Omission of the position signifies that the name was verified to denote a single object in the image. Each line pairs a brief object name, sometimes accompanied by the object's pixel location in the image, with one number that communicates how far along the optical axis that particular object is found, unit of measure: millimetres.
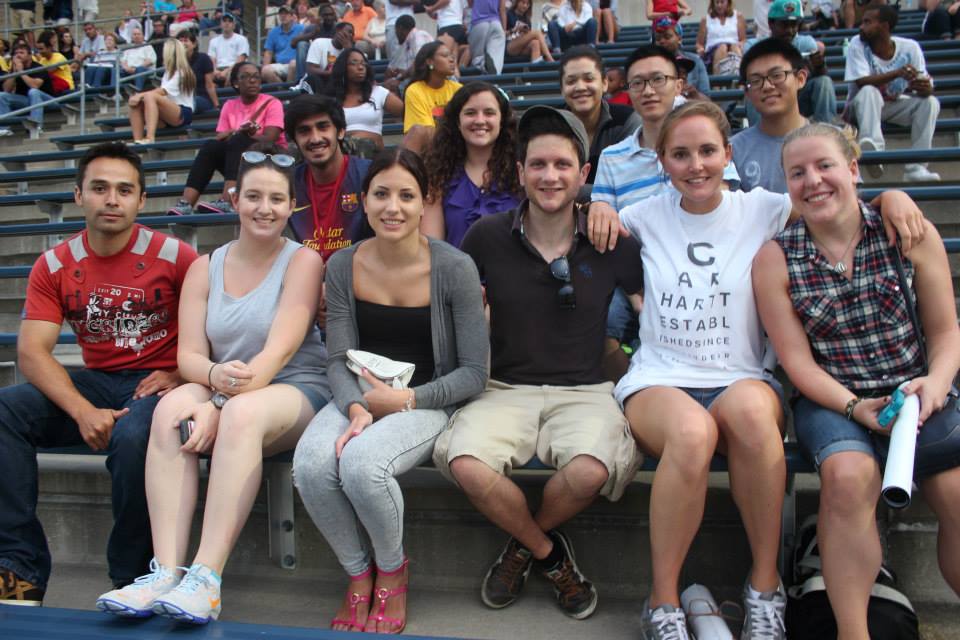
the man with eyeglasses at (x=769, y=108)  2791
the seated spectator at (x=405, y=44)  7082
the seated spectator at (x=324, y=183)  2887
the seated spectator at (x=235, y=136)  4676
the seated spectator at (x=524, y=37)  8078
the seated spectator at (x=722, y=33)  7238
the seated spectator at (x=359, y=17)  8414
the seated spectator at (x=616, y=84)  4965
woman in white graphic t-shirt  1775
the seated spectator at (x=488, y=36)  7586
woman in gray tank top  1860
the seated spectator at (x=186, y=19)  9828
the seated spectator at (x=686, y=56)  4660
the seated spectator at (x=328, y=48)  7141
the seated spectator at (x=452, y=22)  8141
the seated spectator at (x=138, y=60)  9125
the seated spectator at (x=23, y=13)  13152
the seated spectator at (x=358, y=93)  5000
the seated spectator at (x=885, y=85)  4453
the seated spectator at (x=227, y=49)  9039
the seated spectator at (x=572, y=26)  8320
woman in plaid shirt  1705
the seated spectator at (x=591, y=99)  3145
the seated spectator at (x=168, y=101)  6438
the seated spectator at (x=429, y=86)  4520
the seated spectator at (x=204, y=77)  7340
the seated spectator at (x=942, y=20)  7027
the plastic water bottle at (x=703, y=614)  1746
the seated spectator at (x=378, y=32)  8508
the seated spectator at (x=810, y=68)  4309
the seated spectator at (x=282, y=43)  9117
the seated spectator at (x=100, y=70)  9188
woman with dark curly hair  2730
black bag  1678
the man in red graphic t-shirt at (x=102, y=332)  2092
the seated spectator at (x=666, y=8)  7996
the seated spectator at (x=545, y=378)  1922
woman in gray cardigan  1889
